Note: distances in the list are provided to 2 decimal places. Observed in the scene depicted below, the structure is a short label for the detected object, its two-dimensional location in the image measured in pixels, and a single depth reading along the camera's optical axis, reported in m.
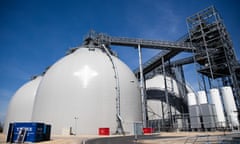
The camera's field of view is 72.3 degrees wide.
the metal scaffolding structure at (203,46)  28.83
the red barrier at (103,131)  22.50
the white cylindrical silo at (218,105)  24.52
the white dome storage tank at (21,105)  33.91
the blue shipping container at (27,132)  15.15
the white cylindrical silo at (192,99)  27.94
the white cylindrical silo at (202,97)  26.45
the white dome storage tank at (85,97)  23.17
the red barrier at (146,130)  26.66
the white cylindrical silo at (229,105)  24.27
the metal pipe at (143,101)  28.75
